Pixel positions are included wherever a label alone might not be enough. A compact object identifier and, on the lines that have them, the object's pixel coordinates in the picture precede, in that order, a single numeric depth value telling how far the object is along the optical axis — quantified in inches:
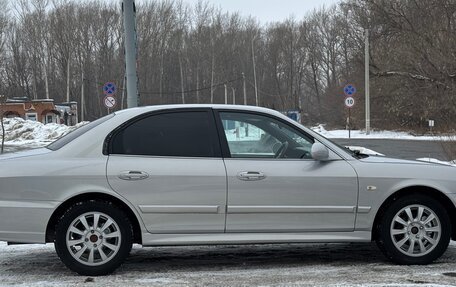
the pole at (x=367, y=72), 1318.3
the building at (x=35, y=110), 1744.6
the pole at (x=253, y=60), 2839.6
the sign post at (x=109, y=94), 725.3
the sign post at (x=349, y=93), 1122.7
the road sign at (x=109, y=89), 723.7
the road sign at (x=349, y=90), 1142.9
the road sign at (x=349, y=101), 1122.7
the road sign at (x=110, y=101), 765.3
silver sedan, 187.8
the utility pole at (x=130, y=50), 444.1
